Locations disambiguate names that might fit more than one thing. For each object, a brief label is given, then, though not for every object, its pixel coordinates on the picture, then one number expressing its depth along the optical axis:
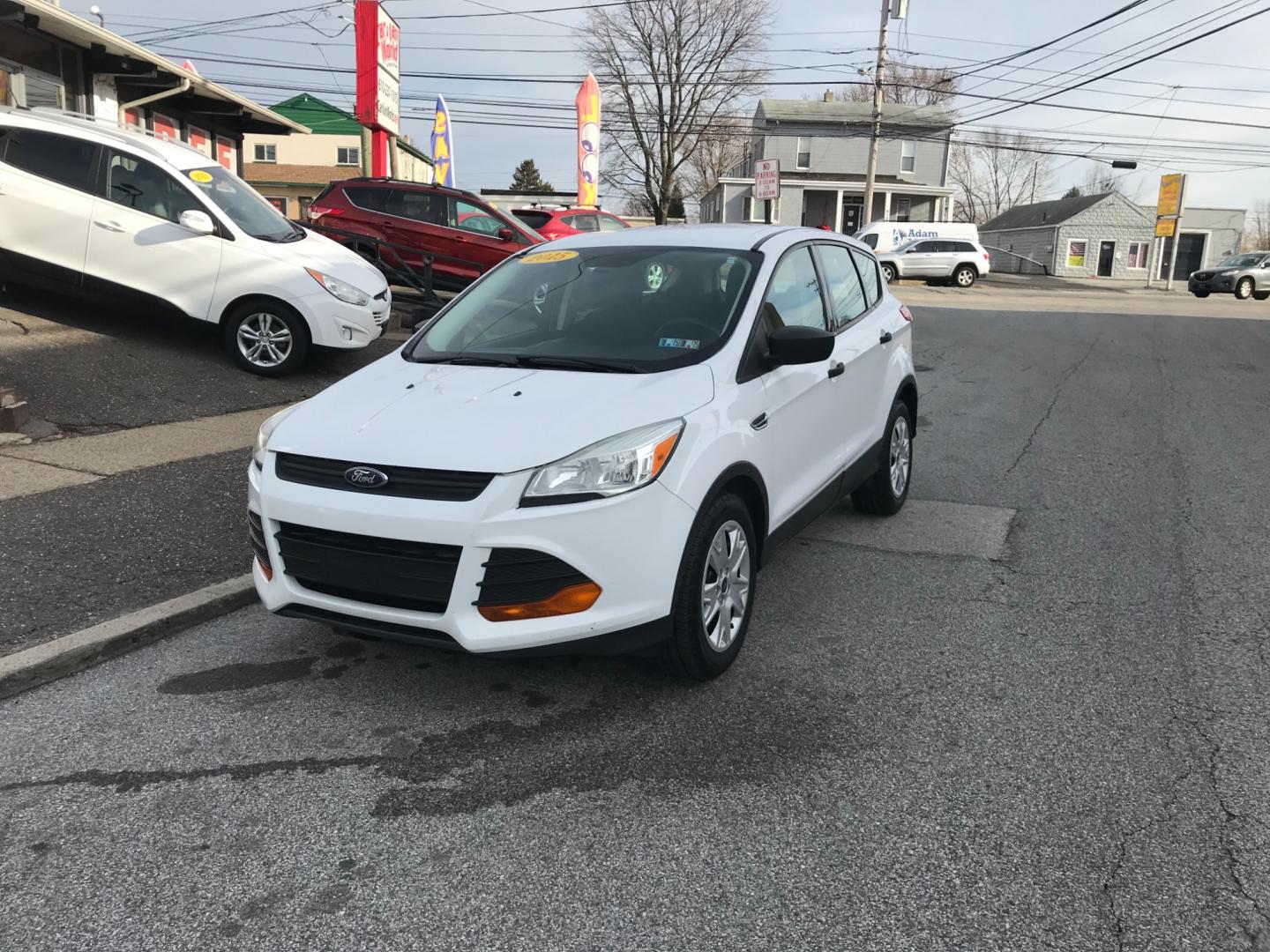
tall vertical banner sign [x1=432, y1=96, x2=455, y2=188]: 27.73
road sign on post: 22.70
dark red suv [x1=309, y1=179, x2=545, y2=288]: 13.96
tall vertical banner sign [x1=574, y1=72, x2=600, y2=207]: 29.59
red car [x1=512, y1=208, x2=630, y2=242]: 17.72
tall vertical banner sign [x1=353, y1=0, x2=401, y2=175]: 17.12
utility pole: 34.38
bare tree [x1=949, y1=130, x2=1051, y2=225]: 86.31
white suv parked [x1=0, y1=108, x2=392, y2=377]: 9.09
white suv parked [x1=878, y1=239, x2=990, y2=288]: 32.56
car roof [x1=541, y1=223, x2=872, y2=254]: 4.83
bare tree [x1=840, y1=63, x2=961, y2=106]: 53.69
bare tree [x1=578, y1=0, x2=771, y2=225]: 47.47
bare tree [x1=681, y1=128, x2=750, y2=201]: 51.34
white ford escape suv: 3.30
